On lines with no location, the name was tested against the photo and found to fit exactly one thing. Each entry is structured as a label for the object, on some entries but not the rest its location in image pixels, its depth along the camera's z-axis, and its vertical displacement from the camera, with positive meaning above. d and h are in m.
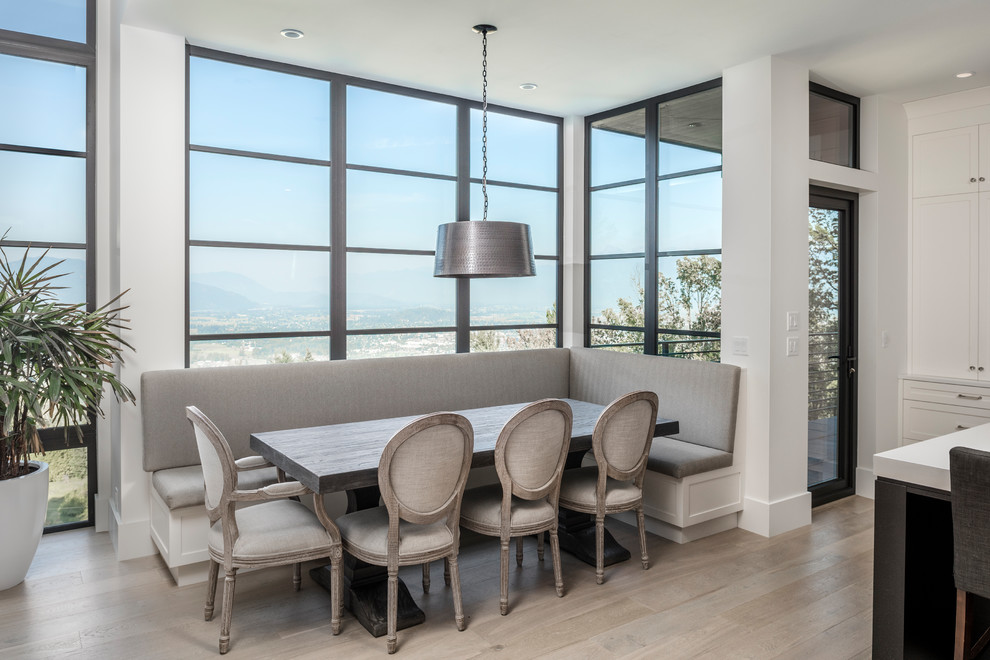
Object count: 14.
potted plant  2.88 -0.25
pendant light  3.02 +0.34
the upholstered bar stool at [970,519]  1.78 -0.54
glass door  4.43 -0.15
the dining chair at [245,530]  2.49 -0.81
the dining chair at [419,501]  2.51 -0.69
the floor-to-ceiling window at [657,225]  4.34 +0.70
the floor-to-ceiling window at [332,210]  3.82 +0.73
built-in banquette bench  3.30 -0.49
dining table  2.54 -0.55
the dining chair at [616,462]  3.10 -0.66
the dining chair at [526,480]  2.81 -0.68
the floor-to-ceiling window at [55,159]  3.61 +0.94
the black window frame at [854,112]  4.39 +1.45
